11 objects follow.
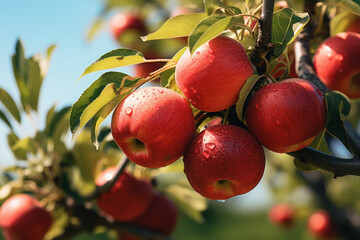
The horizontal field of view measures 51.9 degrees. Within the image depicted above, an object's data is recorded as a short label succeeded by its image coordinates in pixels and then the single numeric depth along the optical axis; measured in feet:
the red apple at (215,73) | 2.13
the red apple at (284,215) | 9.96
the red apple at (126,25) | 7.30
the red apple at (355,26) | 3.45
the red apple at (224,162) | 2.14
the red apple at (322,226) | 7.98
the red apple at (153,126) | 2.16
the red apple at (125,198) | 4.20
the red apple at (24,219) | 4.31
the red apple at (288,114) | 2.11
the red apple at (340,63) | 2.93
